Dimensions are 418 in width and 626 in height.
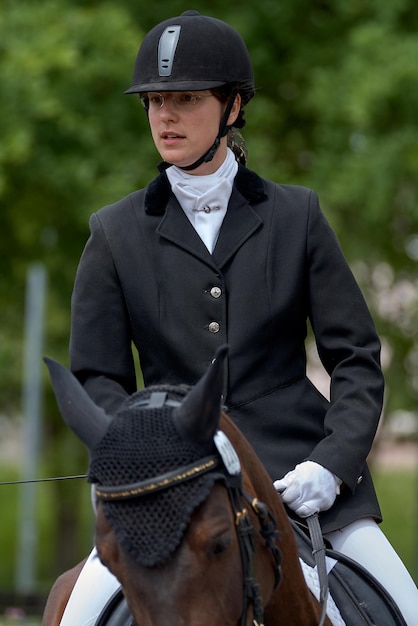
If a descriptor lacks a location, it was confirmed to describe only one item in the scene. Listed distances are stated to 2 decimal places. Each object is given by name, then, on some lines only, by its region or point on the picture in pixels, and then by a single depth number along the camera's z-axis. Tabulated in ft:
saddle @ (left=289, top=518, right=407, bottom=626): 25.35
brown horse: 19.63
